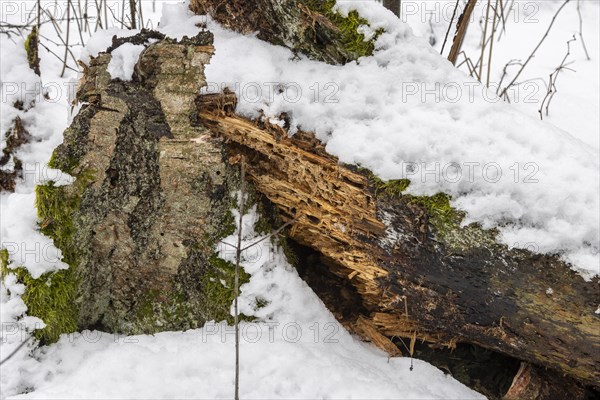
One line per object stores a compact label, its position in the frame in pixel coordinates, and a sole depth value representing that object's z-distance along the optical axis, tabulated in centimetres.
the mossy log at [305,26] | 238
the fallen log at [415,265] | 197
